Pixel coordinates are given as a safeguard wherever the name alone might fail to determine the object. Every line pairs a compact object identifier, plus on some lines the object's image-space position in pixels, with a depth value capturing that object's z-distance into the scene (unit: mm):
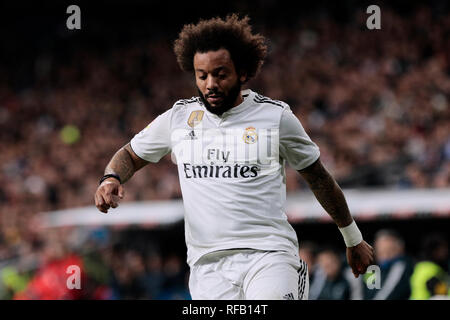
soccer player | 3830
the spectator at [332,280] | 7328
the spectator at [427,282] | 6219
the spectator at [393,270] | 6428
